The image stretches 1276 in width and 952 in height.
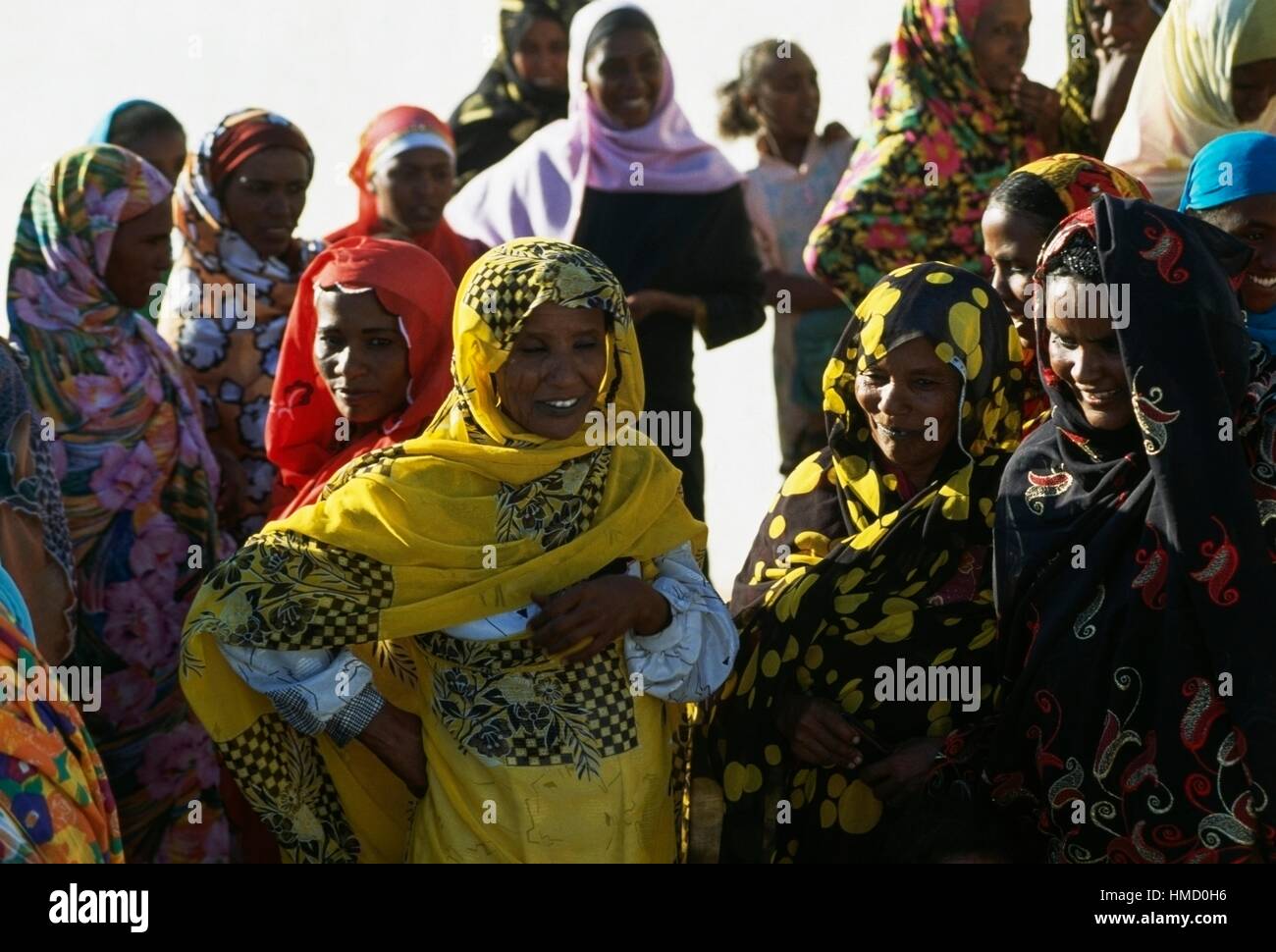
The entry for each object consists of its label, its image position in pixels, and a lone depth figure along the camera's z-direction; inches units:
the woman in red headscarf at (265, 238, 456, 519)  188.4
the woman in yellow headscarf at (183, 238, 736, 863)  154.4
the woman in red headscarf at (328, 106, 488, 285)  262.5
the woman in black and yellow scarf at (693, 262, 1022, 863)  163.5
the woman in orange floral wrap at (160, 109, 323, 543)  236.7
